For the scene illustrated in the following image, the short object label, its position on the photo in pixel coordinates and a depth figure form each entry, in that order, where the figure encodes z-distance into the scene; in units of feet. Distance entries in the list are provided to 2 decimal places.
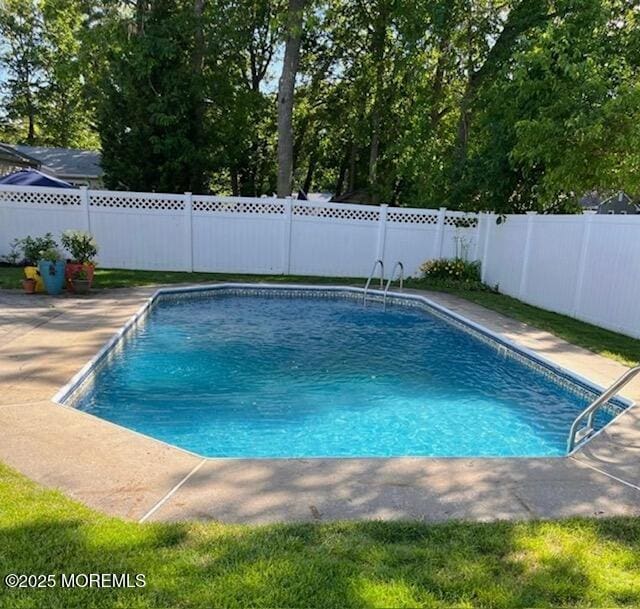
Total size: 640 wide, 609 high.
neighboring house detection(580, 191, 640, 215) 105.09
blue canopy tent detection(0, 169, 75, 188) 42.75
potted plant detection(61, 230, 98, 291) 30.50
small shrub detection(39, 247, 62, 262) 29.53
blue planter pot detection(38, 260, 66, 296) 29.43
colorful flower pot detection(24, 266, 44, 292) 29.78
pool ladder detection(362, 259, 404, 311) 36.26
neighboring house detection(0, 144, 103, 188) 69.62
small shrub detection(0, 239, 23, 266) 40.55
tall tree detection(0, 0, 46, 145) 90.48
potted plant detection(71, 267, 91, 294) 30.48
